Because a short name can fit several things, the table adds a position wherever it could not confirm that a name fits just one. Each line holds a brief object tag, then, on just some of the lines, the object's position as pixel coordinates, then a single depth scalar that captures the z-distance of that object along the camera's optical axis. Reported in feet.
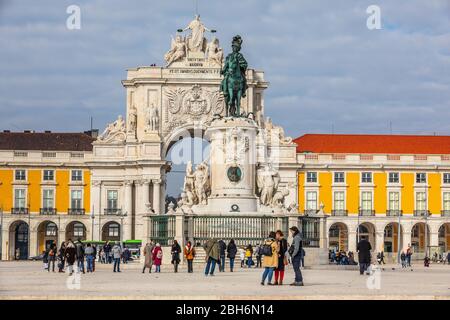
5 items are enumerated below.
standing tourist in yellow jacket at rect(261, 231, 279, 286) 107.45
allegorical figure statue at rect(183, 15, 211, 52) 372.79
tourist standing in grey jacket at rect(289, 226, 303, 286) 106.22
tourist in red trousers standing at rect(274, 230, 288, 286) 108.27
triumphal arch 363.97
